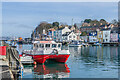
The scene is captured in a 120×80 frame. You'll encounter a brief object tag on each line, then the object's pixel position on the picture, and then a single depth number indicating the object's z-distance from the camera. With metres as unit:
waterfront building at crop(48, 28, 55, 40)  162.38
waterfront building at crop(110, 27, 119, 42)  124.13
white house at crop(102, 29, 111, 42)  127.16
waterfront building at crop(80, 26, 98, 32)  172.30
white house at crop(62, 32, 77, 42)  141.96
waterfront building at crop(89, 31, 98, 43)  133.60
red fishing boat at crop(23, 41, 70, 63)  32.49
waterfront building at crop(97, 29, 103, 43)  130.59
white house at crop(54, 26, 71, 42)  153.26
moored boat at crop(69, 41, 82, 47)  108.31
